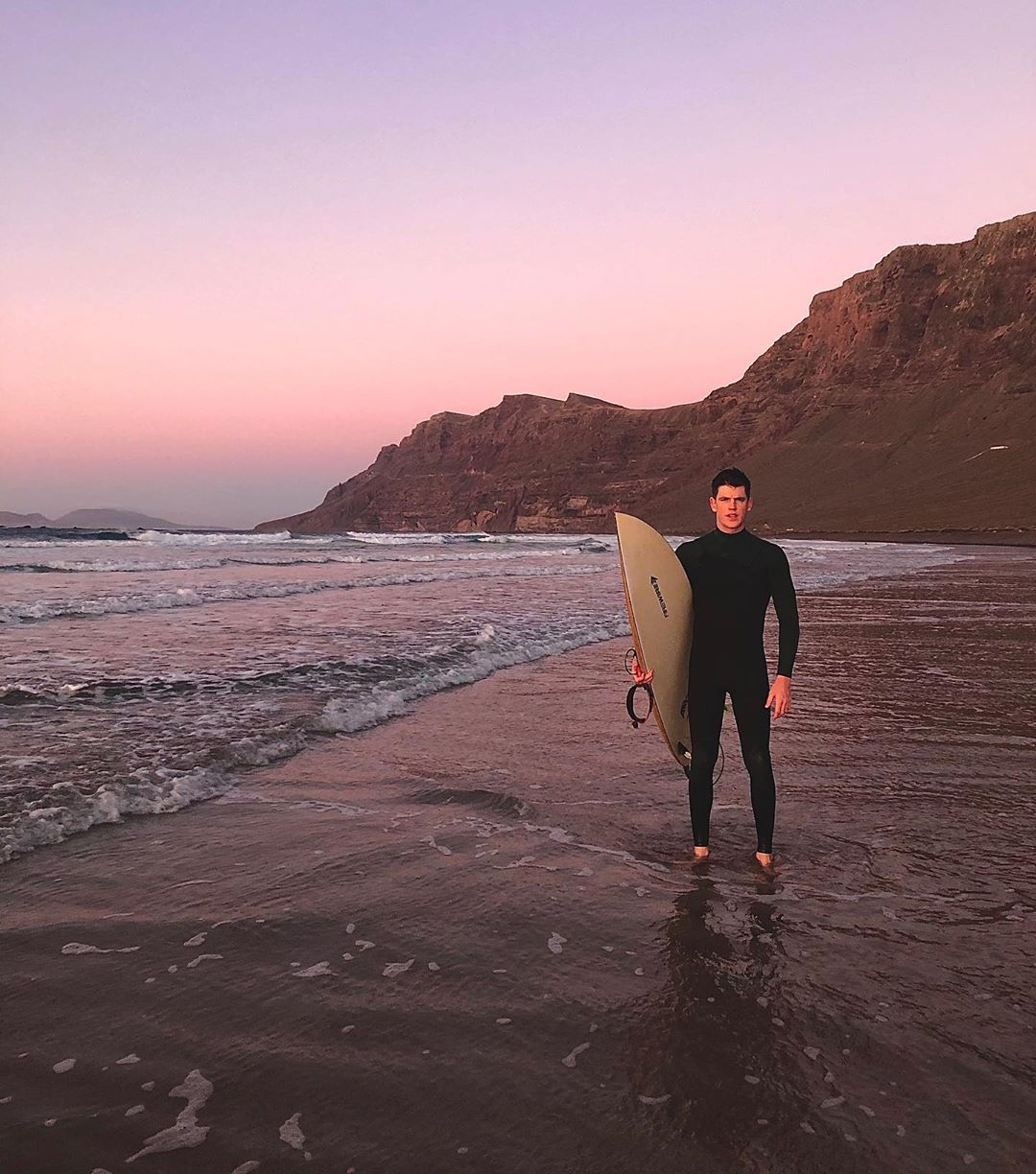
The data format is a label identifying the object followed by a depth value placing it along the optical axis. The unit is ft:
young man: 14.58
